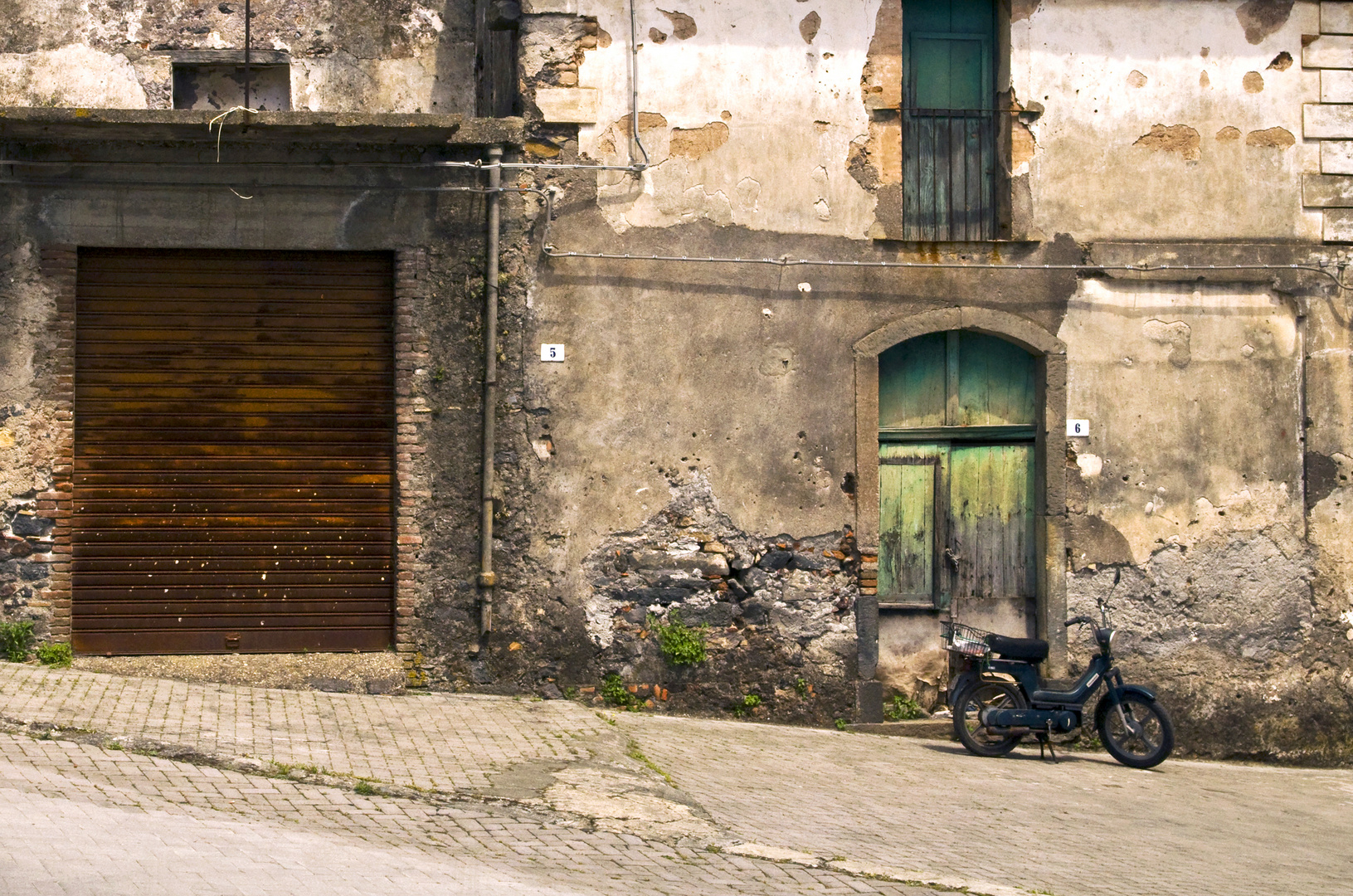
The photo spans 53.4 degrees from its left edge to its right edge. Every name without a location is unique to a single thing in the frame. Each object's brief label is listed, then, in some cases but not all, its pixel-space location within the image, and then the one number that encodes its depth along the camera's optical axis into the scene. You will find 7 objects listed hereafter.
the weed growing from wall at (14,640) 9.36
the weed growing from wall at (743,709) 9.93
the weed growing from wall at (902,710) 10.18
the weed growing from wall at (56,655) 9.41
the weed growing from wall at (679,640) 9.80
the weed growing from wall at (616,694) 9.82
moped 9.37
